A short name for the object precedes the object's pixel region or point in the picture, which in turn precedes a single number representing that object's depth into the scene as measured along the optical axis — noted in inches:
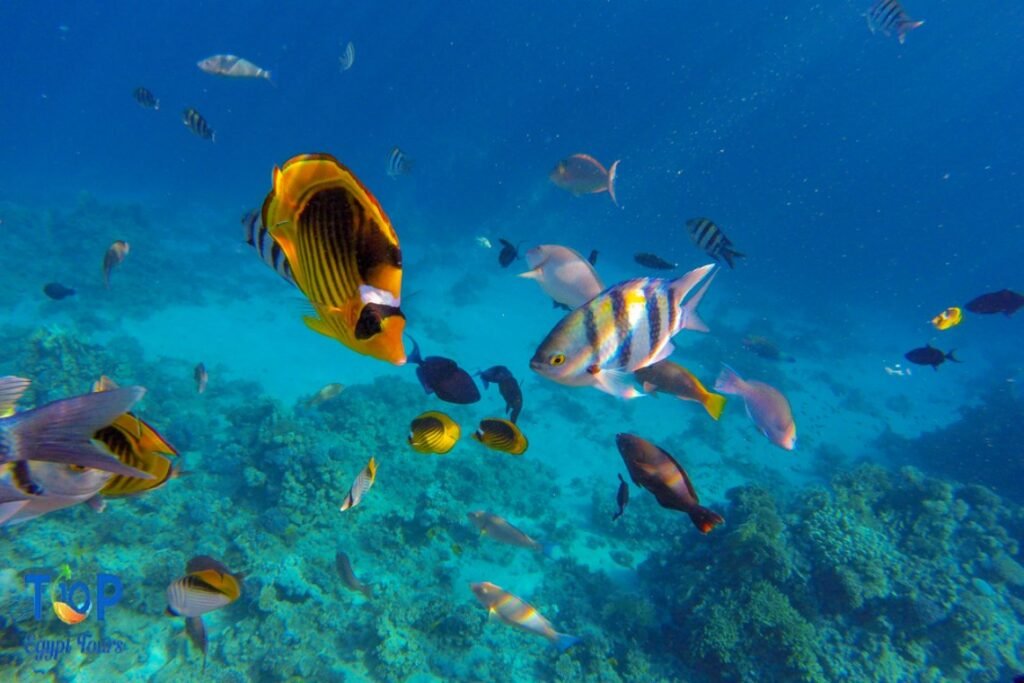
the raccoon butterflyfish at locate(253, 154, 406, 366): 33.4
